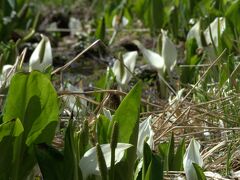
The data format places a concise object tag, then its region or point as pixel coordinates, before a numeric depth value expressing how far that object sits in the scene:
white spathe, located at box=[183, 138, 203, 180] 3.29
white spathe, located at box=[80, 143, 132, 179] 3.25
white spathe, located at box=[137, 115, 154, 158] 3.40
